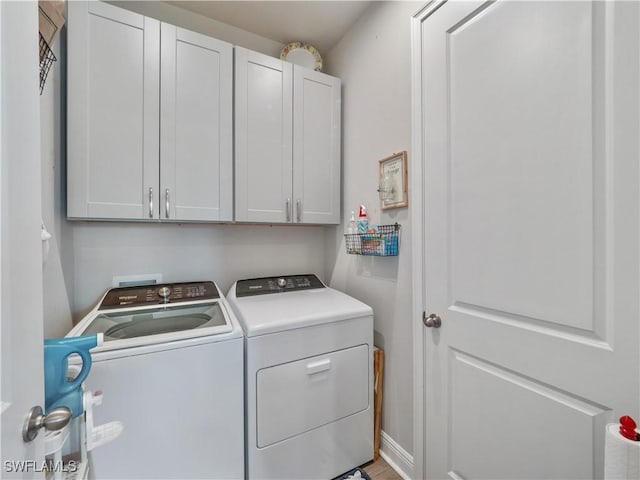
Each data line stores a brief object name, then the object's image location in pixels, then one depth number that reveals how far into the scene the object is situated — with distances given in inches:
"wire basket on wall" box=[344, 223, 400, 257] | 61.9
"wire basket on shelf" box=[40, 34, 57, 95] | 32.3
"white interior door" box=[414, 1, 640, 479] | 30.3
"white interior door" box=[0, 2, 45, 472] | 17.7
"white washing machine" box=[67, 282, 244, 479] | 40.5
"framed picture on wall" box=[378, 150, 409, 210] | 59.8
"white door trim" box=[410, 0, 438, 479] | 54.1
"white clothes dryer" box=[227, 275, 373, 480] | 50.4
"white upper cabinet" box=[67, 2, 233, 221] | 53.7
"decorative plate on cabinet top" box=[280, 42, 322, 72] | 83.4
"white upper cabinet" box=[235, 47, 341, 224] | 68.6
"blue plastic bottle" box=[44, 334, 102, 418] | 27.7
